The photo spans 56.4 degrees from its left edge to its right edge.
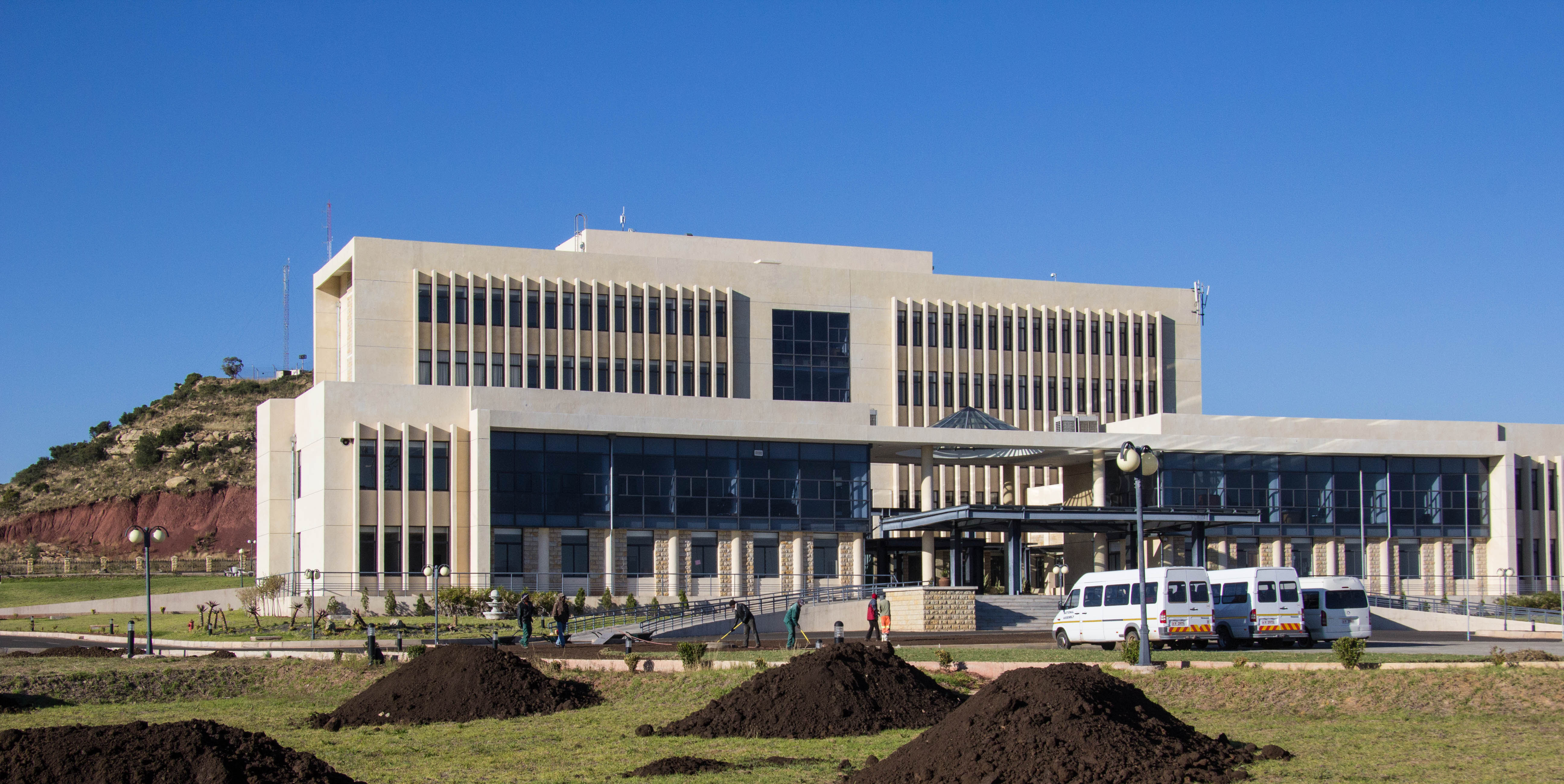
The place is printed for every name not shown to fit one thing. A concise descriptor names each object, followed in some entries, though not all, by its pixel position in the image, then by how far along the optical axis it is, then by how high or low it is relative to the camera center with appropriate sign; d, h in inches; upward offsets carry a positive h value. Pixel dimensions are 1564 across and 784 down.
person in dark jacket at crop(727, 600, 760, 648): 1485.0 -154.6
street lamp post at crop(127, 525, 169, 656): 1451.8 -66.5
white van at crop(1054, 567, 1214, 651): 1475.1 -151.2
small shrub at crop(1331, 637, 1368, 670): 965.2 -126.4
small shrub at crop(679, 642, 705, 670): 1095.0 -142.0
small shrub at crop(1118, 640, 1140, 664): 1047.6 -137.3
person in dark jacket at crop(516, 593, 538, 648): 1541.6 -158.7
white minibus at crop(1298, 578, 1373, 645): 1628.9 -165.8
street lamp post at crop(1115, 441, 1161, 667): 1091.9 +0.4
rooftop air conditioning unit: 2955.2 +79.8
